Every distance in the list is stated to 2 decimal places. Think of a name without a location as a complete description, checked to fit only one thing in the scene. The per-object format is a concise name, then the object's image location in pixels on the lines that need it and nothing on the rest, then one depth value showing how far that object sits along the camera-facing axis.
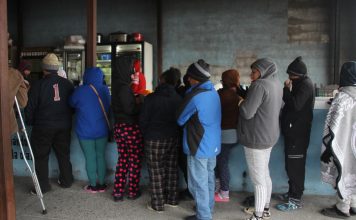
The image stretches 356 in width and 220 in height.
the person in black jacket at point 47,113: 3.60
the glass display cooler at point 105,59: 7.57
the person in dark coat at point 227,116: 3.29
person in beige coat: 3.03
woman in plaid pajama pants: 3.16
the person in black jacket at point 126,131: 3.32
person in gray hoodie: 2.85
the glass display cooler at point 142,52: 7.31
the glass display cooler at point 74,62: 7.70
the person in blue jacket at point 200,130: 2.82
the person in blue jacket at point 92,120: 3.62
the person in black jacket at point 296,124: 3.12
